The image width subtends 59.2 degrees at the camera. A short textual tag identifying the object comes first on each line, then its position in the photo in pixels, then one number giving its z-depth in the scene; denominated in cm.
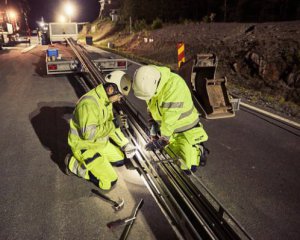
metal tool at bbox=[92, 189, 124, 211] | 329
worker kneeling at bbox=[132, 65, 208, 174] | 359
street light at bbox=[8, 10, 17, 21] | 3681
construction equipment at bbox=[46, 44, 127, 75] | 963
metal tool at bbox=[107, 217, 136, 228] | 301
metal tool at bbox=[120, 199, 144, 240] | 288
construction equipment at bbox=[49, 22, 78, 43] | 1873
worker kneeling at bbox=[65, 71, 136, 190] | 350
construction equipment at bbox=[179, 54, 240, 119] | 620
